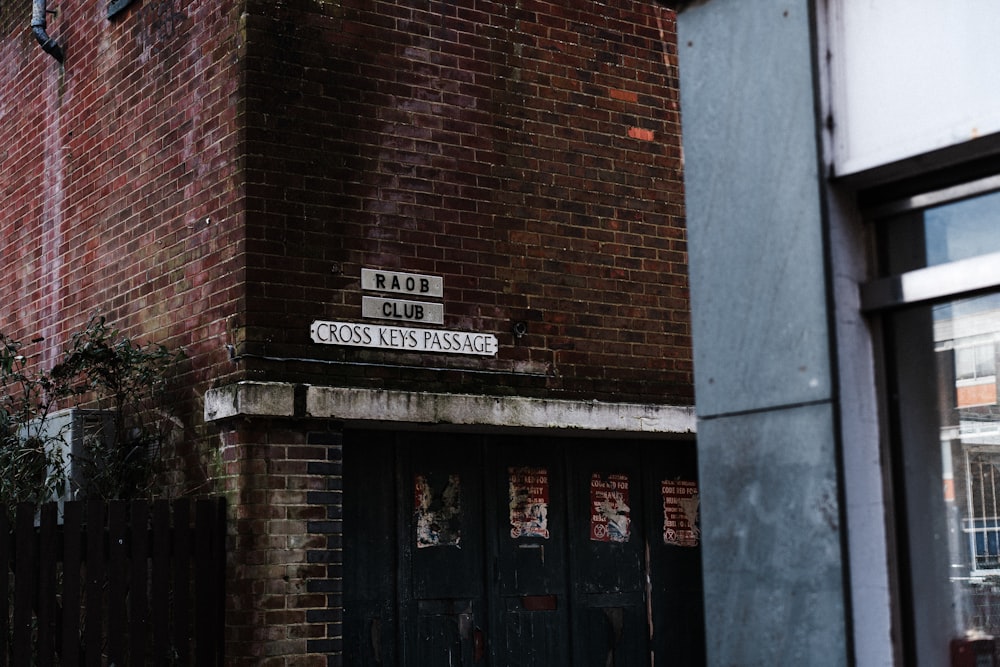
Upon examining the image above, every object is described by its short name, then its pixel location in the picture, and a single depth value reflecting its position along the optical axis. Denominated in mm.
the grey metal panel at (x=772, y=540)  4484
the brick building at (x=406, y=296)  7859
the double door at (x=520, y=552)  8367
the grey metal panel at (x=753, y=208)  4688
